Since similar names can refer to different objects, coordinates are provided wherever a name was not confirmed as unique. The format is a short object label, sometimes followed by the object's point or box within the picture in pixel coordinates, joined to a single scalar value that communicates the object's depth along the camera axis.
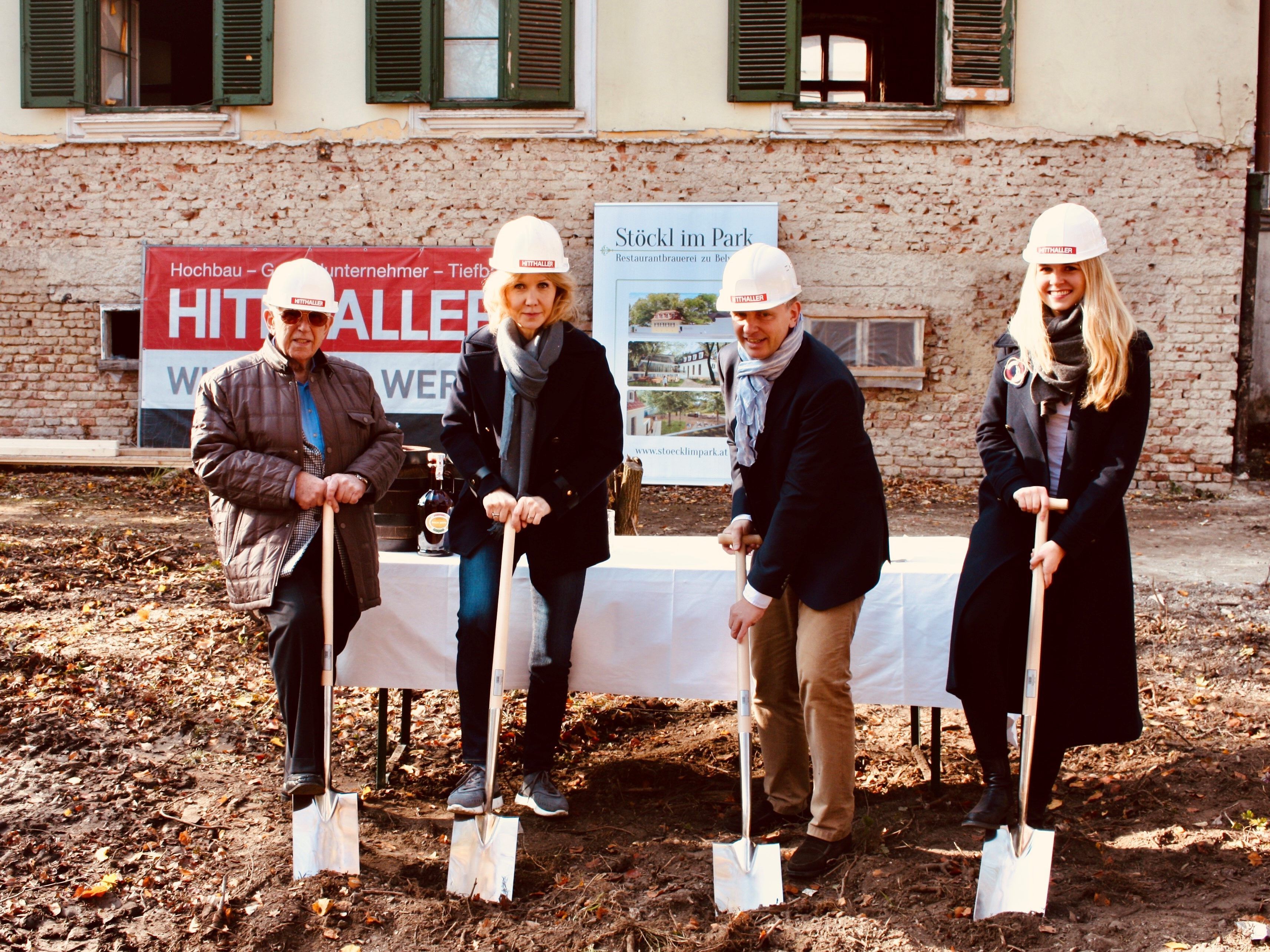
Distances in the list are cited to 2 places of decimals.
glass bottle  4.11
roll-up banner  11.26
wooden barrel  4.20
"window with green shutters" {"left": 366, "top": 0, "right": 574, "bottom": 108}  11.23
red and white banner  11.50
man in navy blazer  3.15
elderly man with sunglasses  3.47
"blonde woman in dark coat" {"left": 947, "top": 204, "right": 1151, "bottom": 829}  3.16
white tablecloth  3.86
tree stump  5.14
